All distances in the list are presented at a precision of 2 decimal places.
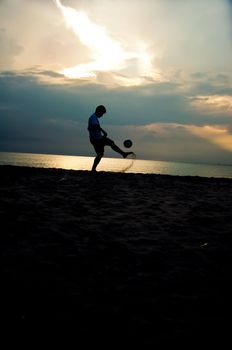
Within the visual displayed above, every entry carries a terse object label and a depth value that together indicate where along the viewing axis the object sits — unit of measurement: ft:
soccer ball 49.37
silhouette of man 43.65
